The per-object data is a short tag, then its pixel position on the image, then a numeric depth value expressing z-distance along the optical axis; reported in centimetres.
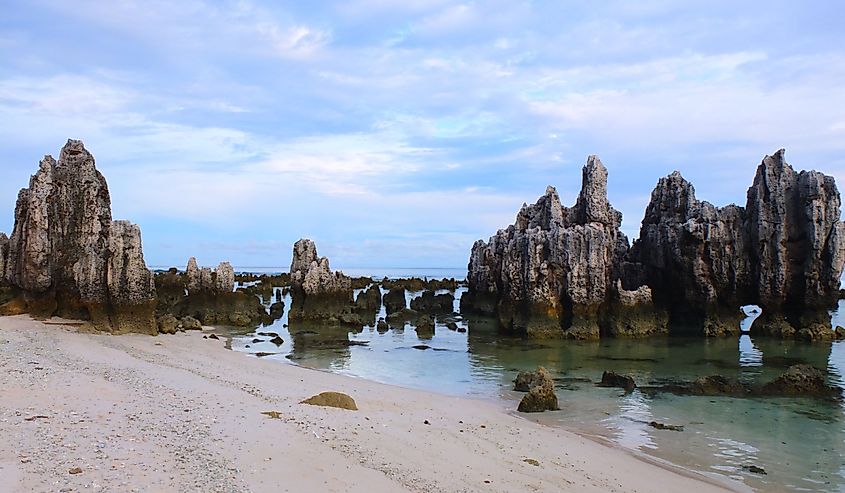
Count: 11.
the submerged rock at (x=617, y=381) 2047
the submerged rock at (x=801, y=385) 1972
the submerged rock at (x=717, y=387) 1992
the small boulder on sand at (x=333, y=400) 1276
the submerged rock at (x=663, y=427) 1523
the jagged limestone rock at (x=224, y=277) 3997
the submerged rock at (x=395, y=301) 5512
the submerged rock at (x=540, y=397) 1672
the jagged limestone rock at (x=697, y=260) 3759
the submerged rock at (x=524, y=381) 1996
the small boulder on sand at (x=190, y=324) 3147
